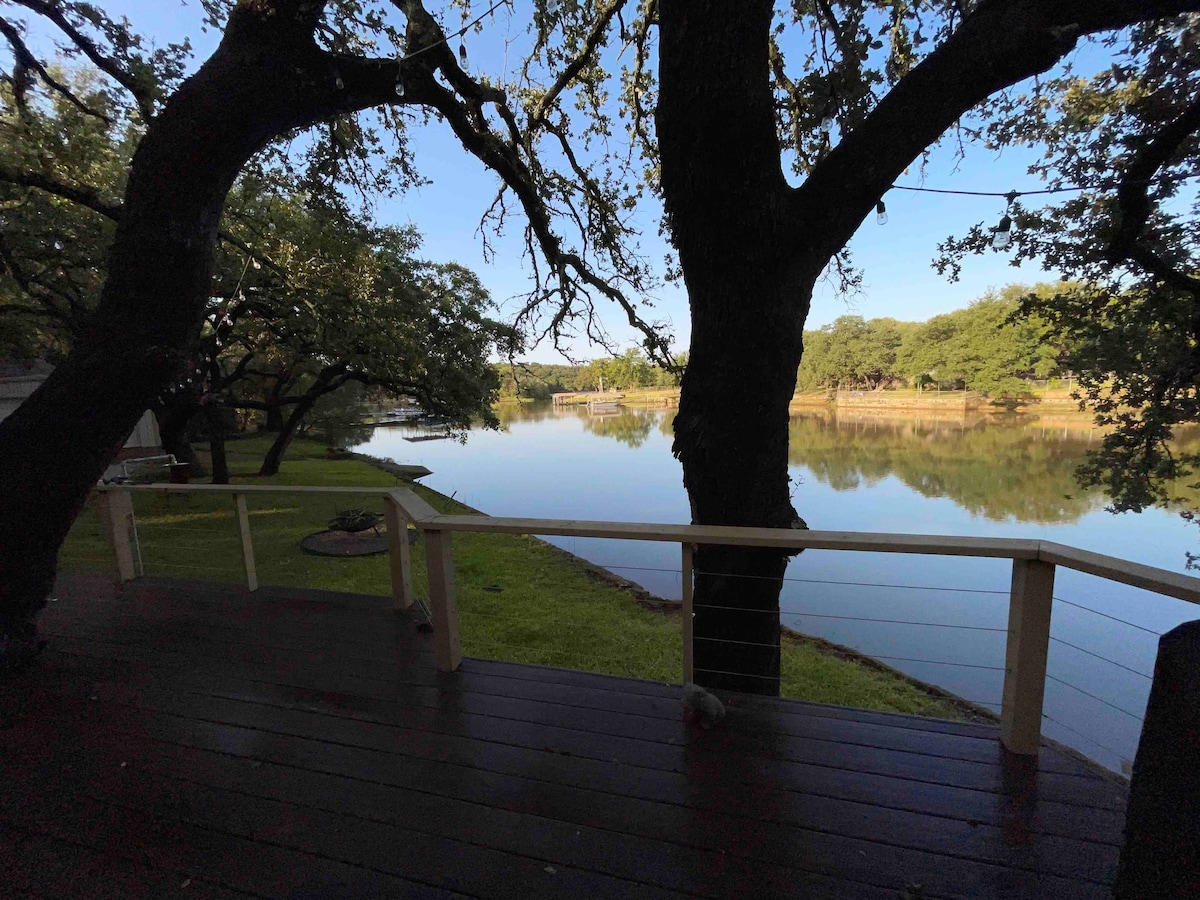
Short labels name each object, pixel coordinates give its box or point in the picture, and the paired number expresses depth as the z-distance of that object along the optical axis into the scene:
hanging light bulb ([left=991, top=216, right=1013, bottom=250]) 2.34
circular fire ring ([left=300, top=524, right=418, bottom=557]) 7.42
